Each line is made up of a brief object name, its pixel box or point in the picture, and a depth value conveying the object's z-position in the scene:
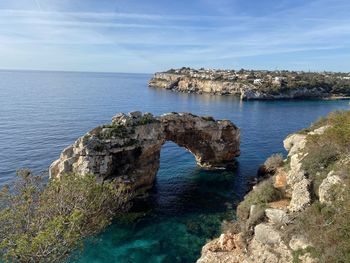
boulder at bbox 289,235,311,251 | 18.17
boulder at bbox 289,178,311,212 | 20.81
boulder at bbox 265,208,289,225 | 20.52
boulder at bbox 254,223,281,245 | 19.78
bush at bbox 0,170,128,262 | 16.69
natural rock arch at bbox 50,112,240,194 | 34.41
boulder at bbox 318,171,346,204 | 19.47
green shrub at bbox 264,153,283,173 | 40.01
